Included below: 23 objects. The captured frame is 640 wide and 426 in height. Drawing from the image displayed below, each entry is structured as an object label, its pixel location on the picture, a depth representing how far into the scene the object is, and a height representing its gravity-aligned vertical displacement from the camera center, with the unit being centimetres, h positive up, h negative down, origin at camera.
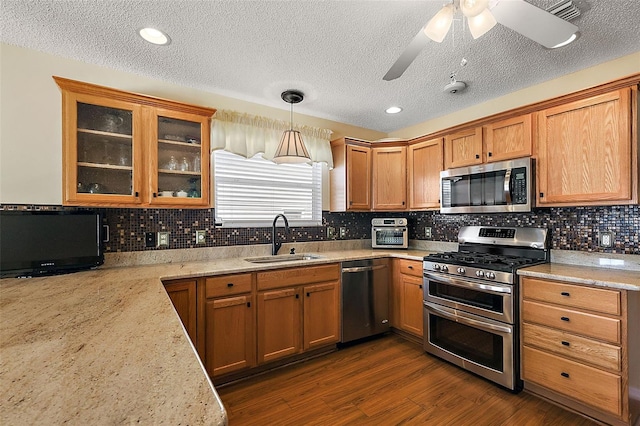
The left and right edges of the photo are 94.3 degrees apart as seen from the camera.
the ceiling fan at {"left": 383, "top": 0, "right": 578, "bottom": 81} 129 +88
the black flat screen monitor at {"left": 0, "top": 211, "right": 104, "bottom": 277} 195 -19
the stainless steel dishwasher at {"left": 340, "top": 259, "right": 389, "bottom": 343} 291 -86
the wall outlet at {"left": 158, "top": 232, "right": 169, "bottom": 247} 257 -21
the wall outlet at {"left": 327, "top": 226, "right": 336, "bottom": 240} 358 -22
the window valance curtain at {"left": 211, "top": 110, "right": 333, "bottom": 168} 278 +80
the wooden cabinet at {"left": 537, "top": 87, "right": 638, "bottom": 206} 201 +44
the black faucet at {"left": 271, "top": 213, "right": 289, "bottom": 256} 302 -24
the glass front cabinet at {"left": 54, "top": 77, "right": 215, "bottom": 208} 207 +50
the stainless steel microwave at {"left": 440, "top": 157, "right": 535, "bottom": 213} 247 +23
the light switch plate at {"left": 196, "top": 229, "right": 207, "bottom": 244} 275 -21
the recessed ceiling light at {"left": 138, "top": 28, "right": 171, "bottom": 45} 192 +119
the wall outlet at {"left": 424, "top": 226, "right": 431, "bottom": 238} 361 -23
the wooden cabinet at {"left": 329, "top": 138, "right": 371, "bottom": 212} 341 +45
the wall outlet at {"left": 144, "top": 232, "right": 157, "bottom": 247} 252 -21
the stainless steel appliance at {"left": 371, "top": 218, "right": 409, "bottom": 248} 350 -23
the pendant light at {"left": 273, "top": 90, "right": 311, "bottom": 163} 250 +54
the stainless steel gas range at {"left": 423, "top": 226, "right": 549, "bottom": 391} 221 -72
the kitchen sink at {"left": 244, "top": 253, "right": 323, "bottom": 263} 286 -44
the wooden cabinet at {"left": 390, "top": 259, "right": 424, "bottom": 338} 295 -87
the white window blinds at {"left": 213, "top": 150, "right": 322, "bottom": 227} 294 +25
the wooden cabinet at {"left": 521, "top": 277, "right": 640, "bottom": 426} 178 -87
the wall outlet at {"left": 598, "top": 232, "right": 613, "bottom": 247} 226 -20
